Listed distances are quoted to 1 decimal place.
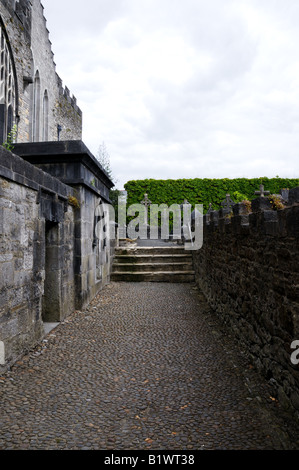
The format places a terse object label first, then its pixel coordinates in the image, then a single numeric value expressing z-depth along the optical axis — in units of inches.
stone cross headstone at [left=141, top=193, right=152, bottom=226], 708.0
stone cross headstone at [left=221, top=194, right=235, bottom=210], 643.7
